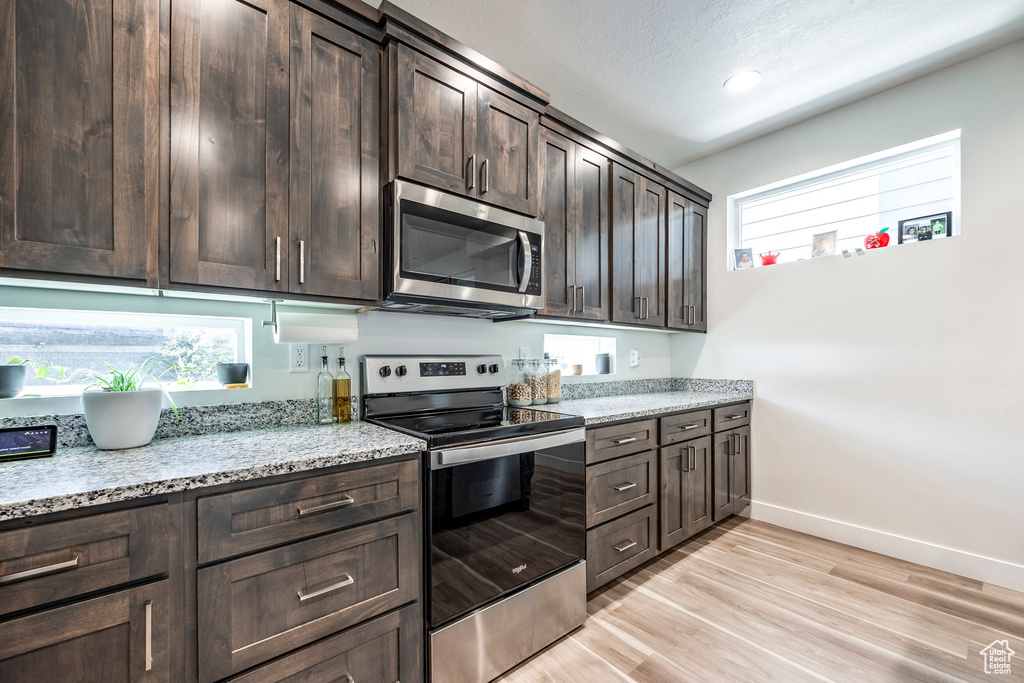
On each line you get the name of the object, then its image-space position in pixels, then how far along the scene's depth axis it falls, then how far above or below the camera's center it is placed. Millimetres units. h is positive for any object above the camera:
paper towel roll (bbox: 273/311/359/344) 1618 +42
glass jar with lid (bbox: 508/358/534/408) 2441 -292
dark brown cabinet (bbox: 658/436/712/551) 2461 -904
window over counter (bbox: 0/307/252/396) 1362 -15
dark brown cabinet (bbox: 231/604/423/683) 1190 -920
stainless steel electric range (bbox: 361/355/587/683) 1470 -673
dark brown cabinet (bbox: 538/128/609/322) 2332 +625
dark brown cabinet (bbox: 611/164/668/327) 2723 +590
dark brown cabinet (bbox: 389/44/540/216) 1683 +867
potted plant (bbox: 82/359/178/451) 1273 -209
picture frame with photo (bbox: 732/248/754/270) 3330 +610
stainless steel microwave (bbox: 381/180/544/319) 1664 +349
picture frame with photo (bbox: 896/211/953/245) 2512 +644
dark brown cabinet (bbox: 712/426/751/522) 2920 -938
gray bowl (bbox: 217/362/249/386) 1608 -119
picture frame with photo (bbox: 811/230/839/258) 2926 +637
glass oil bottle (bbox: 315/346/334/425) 1794 -229
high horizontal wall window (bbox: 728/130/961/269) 2584 +885
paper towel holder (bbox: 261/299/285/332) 1706 +101
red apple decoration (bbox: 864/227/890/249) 2707 +614
